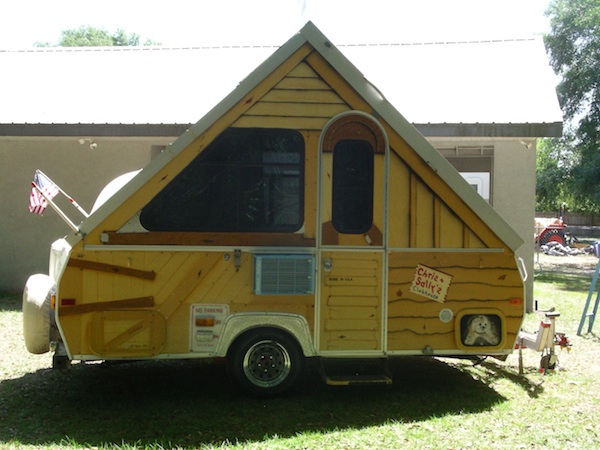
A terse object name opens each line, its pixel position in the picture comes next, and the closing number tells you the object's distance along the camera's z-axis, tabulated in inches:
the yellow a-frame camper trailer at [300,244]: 214.4
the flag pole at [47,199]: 218.0
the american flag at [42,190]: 245.6
